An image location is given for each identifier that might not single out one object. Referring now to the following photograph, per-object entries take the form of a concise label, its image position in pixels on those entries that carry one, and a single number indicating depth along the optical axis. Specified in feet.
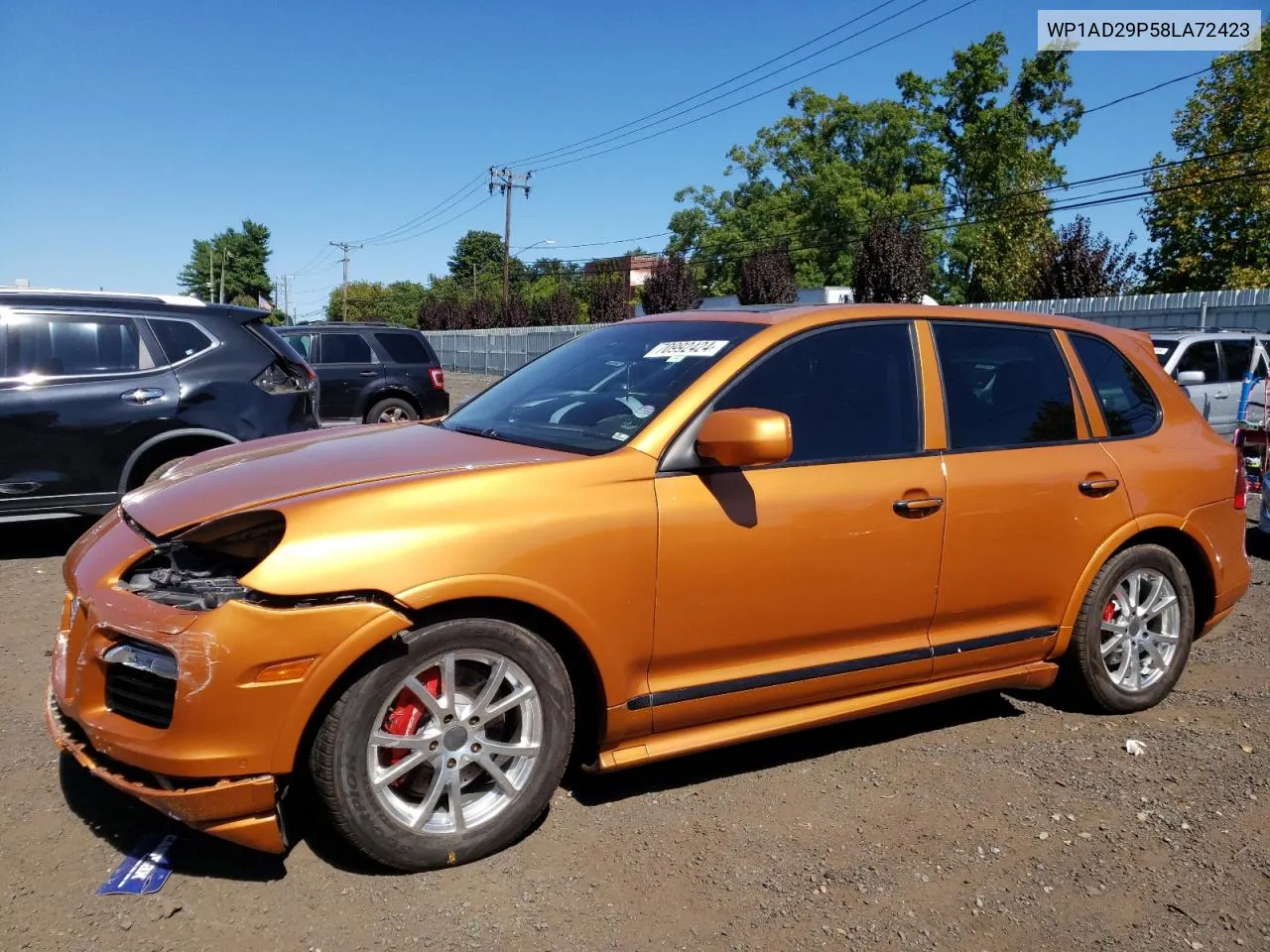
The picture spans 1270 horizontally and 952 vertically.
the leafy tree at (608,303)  128.67
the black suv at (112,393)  21.27
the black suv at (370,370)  45.50
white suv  39.40
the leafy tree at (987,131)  166.71
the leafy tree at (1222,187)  104.22
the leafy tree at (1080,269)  82.33
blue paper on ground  9.23
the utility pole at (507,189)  167.84
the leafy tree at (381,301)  334.85
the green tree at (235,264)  356.38
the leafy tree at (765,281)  107.76
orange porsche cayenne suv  8.82
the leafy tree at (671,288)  116.47
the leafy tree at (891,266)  94.68
